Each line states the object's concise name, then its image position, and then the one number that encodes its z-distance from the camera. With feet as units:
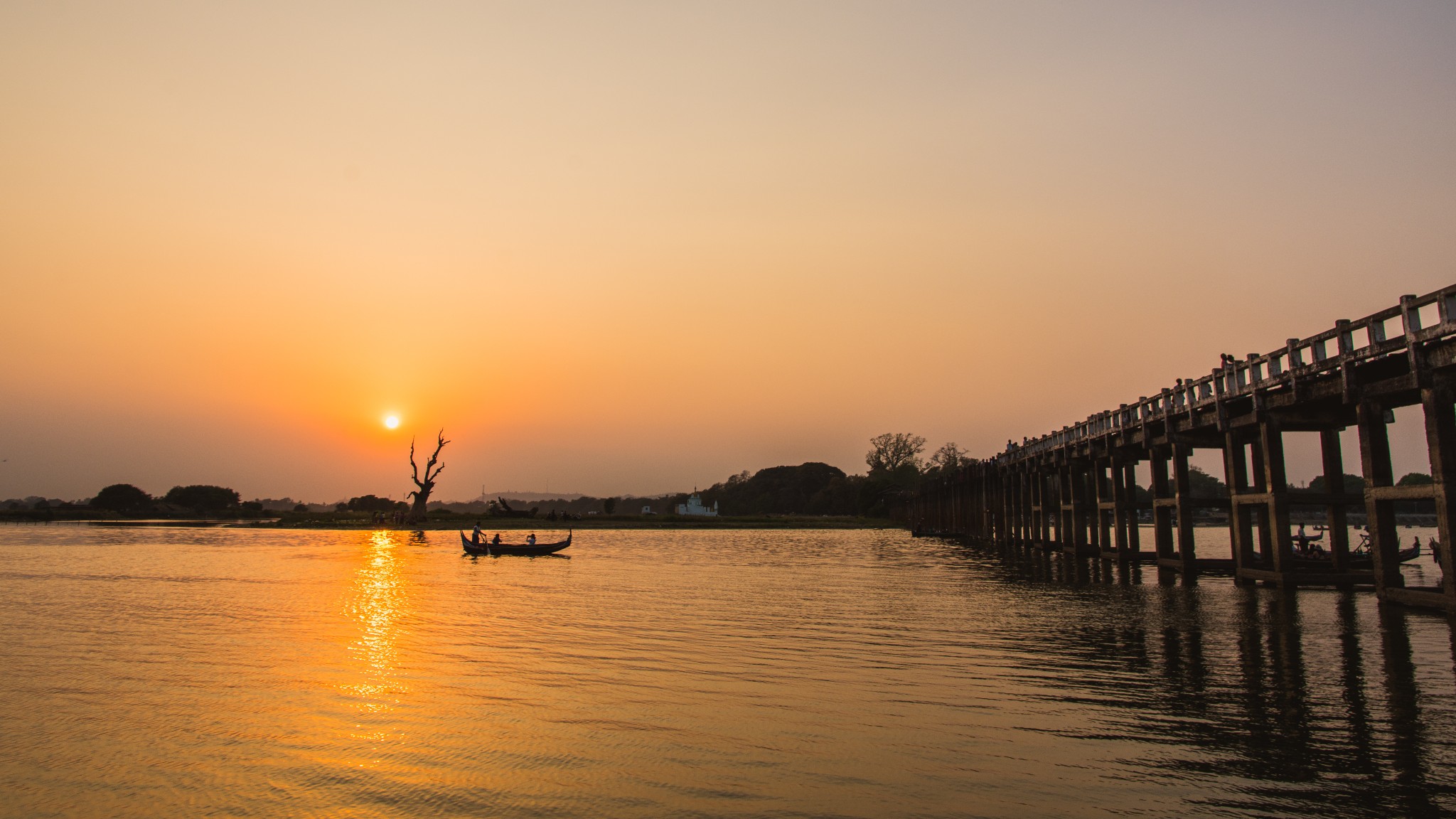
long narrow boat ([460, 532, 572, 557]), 183.93
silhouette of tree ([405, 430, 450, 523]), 364.99
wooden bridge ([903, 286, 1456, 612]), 65.98
